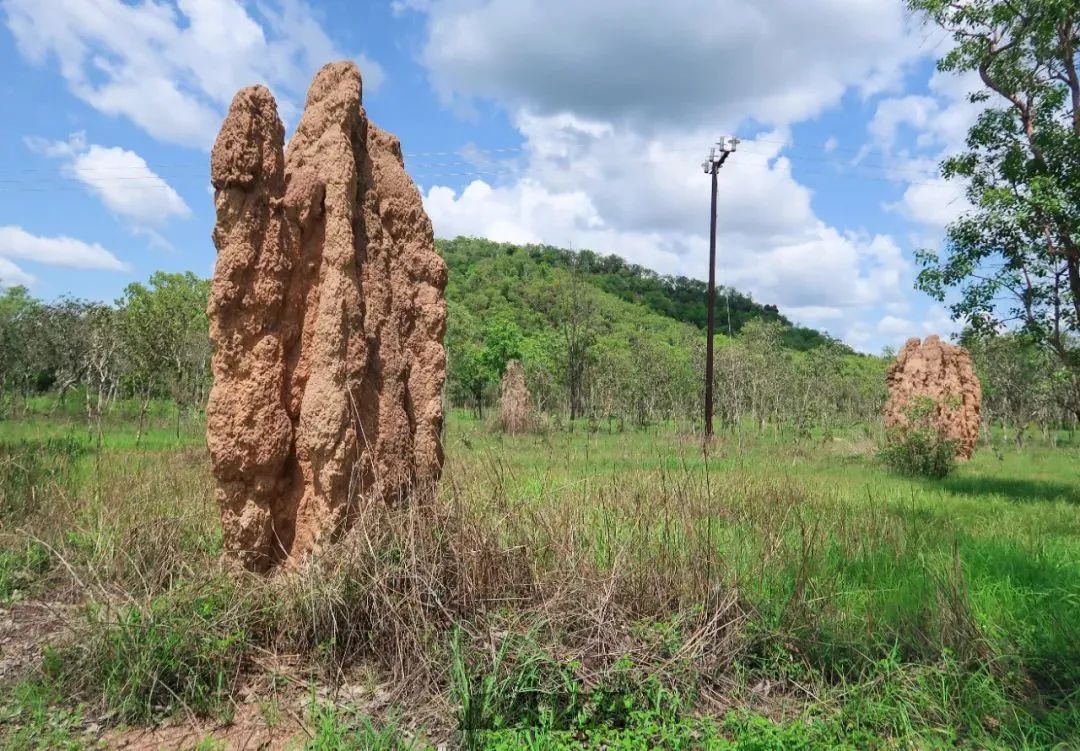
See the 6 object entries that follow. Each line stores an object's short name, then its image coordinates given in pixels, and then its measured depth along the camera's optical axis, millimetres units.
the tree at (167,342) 23344
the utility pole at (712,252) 17562
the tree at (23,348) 25281
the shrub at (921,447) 12555
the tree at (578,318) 24812
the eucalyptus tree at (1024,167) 8297
